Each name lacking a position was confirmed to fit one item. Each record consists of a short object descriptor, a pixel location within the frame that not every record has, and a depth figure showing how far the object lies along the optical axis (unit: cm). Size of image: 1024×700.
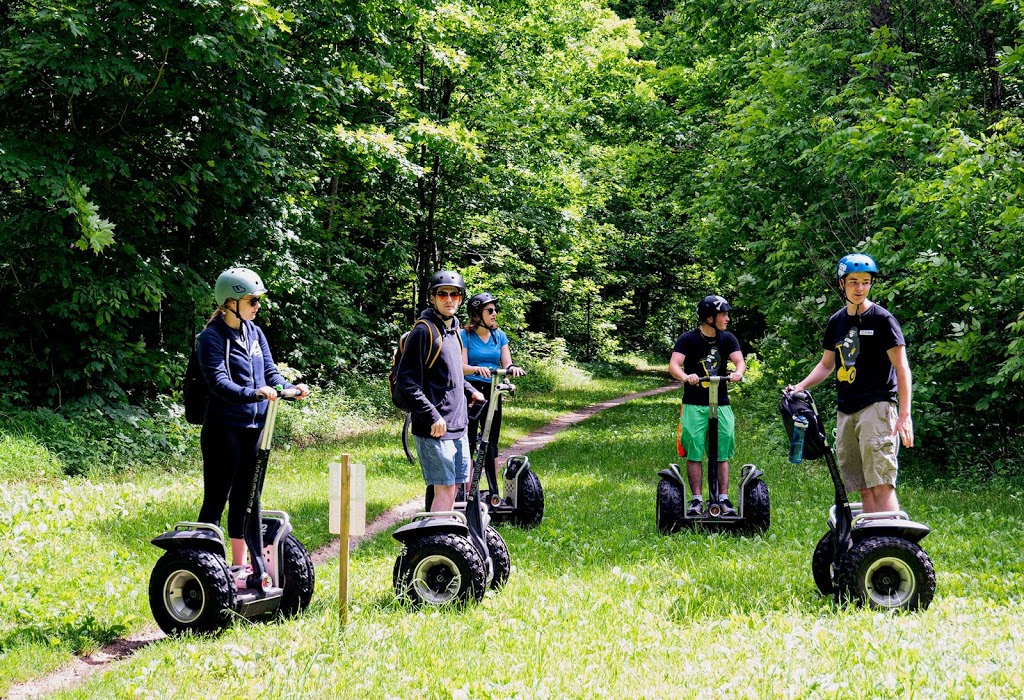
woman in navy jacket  554
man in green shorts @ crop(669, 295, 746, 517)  812
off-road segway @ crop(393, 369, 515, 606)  574
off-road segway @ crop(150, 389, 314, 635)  540
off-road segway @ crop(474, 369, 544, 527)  895
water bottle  582
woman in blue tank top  871
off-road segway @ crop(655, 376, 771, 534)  817
